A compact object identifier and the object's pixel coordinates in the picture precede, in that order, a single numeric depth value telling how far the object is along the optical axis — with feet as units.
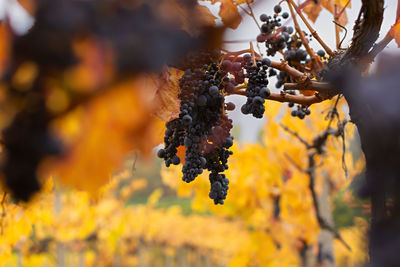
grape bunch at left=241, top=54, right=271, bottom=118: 3.56
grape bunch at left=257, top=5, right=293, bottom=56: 4.18
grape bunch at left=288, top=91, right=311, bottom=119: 4.29
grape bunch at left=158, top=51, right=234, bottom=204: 3.47
